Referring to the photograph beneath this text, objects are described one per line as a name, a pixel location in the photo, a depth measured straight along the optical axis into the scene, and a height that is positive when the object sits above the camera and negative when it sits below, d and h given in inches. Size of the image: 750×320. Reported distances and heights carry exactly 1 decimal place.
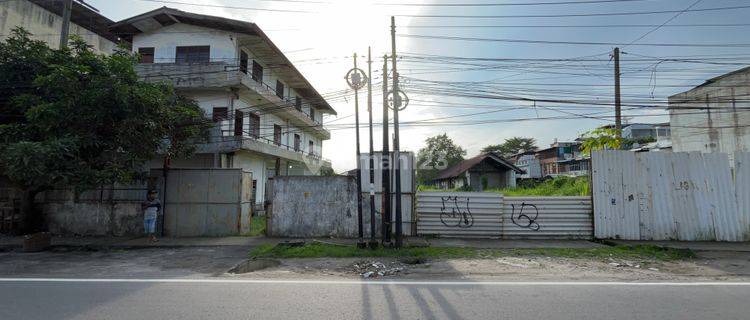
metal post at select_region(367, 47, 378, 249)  370.8 +31.4
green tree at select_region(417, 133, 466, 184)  2495.1 +248.5
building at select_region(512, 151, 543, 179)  2427.4 +201.5
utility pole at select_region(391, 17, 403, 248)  408.9 +103.3
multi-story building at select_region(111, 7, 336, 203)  775.1 +255.5
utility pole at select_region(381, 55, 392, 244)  382.3 +2.1
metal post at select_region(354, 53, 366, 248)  410.3 +11.3
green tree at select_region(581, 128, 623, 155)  587.2 +82.1
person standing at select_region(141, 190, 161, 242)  437.1 -21.8
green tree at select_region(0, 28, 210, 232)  359.3 +79.6
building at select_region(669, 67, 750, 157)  965.8 +202.0
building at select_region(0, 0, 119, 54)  803.0 +406.8
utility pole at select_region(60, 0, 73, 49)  503.0 +238.5
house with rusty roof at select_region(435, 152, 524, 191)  1320.1 +73.1
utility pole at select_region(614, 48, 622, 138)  669.5 +203.2
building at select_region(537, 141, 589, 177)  2162.5 +202.9
